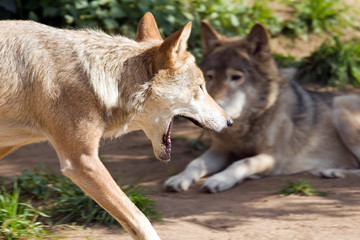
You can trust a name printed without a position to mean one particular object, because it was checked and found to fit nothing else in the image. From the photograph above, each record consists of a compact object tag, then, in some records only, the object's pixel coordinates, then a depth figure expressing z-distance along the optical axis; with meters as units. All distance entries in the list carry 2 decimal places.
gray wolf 11.79
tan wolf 7.31
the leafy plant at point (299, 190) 10.30
